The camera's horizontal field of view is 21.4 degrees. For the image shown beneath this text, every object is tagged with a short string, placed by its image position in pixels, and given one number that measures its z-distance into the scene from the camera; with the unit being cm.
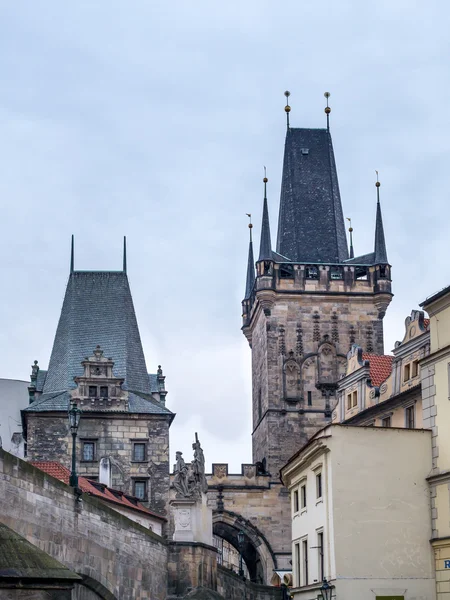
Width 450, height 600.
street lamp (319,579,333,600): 3056
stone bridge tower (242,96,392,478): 6412
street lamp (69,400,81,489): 2652
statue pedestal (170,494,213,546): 3431
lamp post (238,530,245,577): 4762
